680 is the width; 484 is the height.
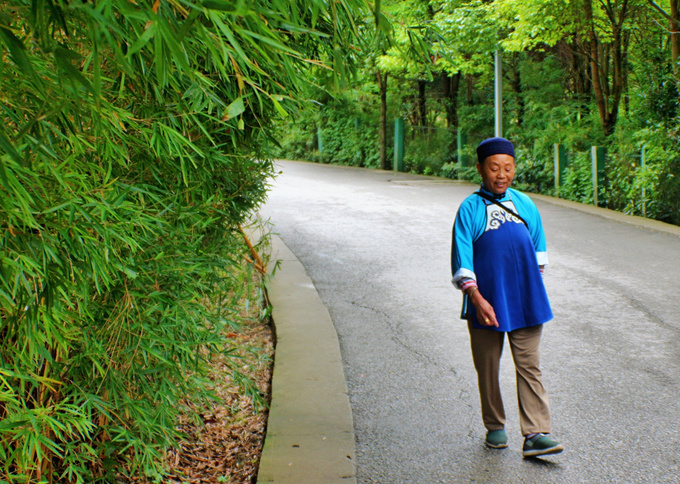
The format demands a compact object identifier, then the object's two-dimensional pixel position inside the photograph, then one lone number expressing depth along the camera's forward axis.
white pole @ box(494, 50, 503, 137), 17.27
